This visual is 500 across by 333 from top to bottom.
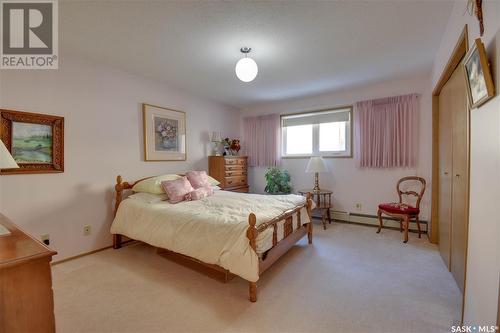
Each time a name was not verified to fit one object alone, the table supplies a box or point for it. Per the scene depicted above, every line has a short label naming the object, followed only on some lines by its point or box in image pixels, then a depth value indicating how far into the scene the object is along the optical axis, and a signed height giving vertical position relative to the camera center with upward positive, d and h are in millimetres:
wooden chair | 3207 -679
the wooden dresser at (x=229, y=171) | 4461 -178
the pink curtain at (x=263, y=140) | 4977 +525
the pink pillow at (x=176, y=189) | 2989 -364
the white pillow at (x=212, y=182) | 3846 -333
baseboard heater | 3682 -1027
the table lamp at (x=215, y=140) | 4681 +477
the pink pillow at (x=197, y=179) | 3531 -261
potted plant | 4562 -393
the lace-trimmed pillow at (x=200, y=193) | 3109 -445
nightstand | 4047 -740
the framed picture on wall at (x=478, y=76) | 1141 +484
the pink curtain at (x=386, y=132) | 3629 +521
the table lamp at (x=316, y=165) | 4141 -43
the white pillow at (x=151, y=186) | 3090 -323
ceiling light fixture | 2309 +974
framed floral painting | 3531 +488
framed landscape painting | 2322 +251
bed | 1932 -676
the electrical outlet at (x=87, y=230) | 2898 -877
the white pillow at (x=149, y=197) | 2949 -464
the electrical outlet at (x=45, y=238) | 2561 -872
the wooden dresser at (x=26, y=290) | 938 -561
